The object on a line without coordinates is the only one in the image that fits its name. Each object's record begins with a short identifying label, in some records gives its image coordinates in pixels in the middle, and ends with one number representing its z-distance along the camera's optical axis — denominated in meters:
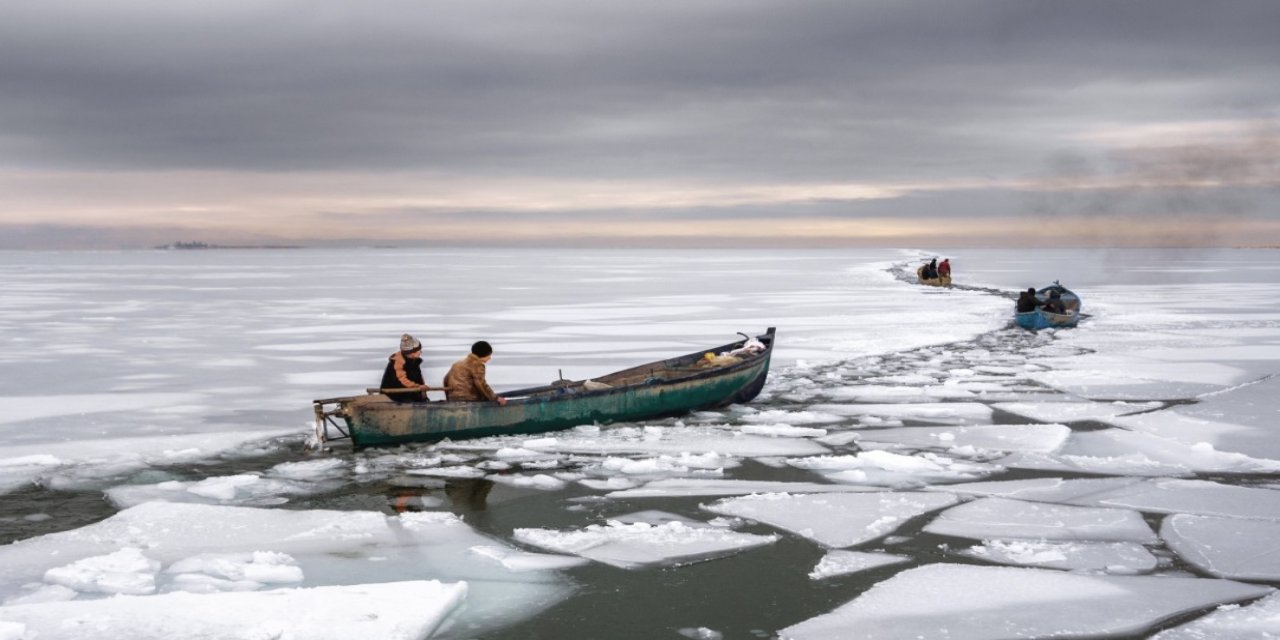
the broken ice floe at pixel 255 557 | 6.77
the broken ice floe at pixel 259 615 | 5.88
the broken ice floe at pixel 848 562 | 7.10
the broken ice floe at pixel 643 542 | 7.43
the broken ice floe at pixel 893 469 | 9.72
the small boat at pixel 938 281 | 48.53
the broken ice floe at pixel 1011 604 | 6.04
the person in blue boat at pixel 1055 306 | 26.45
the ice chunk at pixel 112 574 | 6.76
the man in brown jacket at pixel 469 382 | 11.96
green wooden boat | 11.31
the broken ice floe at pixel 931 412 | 12.98
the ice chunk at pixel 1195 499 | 8.54
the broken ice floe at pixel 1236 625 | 5.90
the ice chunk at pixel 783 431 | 12.13
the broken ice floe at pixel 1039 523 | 7.87
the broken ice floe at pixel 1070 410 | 13.10
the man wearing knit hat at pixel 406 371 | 11.70
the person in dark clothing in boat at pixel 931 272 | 49.73
